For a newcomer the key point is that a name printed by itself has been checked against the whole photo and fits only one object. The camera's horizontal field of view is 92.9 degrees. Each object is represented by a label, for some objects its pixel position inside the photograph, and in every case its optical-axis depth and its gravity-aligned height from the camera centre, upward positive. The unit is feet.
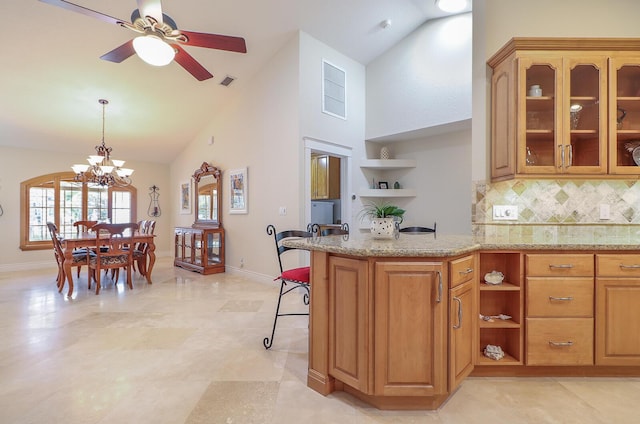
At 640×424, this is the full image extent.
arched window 18.57 +0.35
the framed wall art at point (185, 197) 21.44 +0.97
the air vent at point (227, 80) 15.39 +6.69
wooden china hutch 17.18 -1.28
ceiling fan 6.36 +4.11
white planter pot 6.51 -0.34
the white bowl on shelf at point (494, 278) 6.45 -1.41
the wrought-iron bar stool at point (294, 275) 7.27 -1.58
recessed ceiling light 12.43 +8.58
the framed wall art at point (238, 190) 16.03 +1.11
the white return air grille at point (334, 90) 14.37 +5.91
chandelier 14.28 +2.00
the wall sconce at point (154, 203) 23.21 +0.56
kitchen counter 5.03 -0.62
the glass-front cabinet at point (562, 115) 7.38 +2.40
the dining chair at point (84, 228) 14.42 -1.08
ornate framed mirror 18.01 +0.95
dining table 12.63 -1.43
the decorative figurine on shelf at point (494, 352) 6.42 -3.01
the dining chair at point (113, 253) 12.90 -1.92
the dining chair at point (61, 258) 13.19 -2.15
